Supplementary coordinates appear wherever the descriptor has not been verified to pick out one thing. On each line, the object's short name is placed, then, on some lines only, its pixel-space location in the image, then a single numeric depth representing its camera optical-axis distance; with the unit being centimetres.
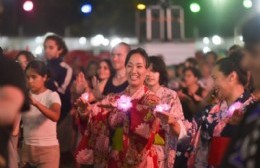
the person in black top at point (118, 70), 910
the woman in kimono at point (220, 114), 600
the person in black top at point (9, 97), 388
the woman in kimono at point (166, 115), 666
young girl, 765
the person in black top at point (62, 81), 1026
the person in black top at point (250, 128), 342
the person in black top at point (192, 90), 1060
